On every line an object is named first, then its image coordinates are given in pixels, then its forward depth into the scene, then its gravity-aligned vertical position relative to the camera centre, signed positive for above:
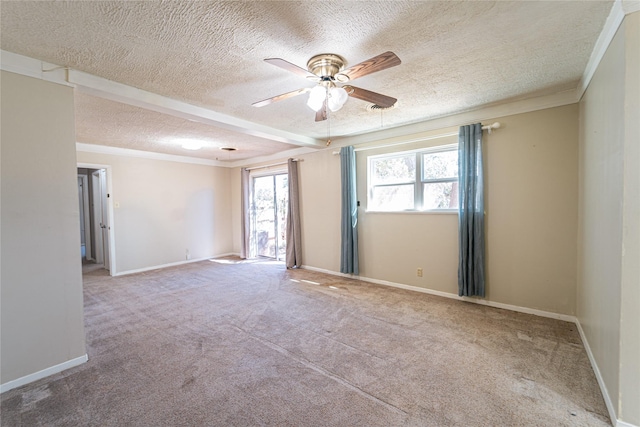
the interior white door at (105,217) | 5.20 -0.17
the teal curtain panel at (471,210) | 3.38 -0.10
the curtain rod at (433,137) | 3.29 +0.89
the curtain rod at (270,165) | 5.83 +0.88
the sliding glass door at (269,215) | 6.31 -0.22
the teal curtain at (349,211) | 4.56 -0.11
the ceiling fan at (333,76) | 1.77 +0.89
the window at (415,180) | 3.78 +0.34
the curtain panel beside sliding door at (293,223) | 5.44 -0.35
